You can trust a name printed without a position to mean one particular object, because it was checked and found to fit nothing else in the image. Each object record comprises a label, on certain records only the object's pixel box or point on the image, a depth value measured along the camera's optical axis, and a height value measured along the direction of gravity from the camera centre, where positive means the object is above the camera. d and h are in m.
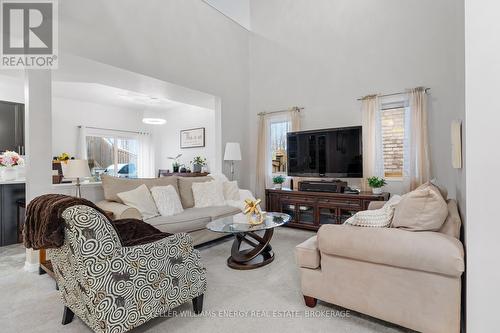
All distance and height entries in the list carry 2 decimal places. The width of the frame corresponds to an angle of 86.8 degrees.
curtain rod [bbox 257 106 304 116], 4.95 +1.08
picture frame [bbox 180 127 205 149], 7.22 +0.79
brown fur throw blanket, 1.51 -0.32
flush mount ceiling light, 6.54 +1.14
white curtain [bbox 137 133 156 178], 8.11 +0.28
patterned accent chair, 1.47 -0.67
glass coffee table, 2.79 -0.86
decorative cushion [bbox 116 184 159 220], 3.25 -0.43
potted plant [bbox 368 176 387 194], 3.88 -0.29
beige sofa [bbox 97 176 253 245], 3.13 -0.60
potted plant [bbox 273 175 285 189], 4.91 -0.29
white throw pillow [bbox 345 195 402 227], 1.87 -0.38
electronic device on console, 4.19 -0.34
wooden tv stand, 3.95 -0.65
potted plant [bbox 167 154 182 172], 6.93 +0.10
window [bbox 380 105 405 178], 4.05 +0.40
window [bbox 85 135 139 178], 7.02 +0.34
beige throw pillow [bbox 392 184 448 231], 1.67 -0.30
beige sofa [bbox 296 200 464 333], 1.54 -0.71
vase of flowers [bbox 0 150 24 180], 3.67 +0.04
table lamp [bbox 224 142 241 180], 4.89 +0.25
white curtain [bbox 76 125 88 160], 6.69 +0.60
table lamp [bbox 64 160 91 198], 3.17 -0.04
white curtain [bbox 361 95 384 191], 4.14 +0.39
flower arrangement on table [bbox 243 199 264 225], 2.97 -0.53
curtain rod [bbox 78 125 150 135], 6.91 +1.03
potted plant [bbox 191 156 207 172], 6.41 +0.07
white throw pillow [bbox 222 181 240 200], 4.32 -0.42
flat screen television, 4.20 +0.21
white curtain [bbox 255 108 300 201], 5.31 +0.21
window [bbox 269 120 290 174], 5.19 +0.42
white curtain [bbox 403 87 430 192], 3.74 +0.33
